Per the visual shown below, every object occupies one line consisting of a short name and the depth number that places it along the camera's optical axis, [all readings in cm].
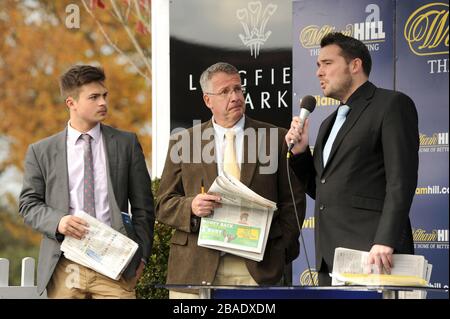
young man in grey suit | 994
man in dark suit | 865
